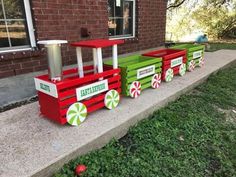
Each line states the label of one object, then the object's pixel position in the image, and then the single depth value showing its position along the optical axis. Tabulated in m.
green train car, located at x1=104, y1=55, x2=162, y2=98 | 2.76
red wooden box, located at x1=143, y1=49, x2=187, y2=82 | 3.40
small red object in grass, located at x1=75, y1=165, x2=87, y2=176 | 1.76
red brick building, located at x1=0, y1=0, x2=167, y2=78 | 3.38
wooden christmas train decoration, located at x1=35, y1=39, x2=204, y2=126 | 2.16
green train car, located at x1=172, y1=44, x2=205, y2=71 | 4.02
